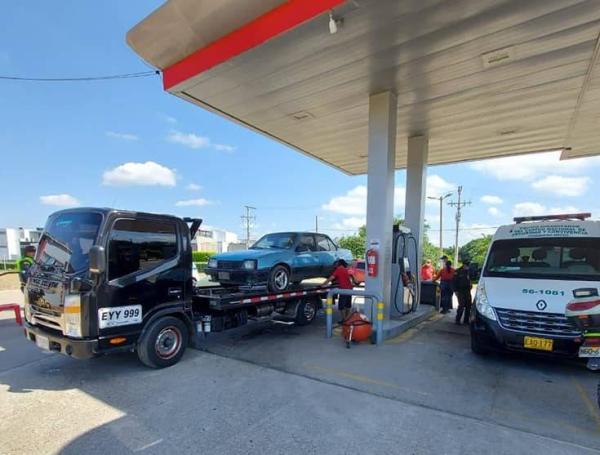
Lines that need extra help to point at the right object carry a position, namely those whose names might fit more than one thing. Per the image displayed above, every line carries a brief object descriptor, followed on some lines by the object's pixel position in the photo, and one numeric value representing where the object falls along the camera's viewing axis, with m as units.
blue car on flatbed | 7.11
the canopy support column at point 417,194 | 9.31
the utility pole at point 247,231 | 65.18
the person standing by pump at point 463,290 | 8.08
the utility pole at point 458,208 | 38.17
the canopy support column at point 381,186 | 7.06
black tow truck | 4.22
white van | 4.68
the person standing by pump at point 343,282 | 7.45
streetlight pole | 36.57
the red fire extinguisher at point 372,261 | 7.06
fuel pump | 8.05
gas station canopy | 4.93
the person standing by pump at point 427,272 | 11.35
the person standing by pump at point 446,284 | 9.49
